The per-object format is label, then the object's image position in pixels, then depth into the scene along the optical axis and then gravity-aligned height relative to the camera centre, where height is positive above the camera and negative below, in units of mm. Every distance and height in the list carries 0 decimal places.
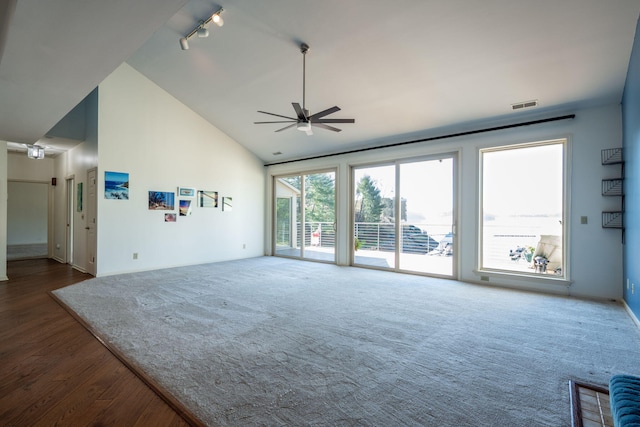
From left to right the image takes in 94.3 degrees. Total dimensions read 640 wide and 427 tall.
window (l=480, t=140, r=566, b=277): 4772 +85
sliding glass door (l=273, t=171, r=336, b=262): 7559 -79
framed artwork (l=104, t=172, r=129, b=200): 5699 +525
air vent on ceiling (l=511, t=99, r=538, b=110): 4447 +1667
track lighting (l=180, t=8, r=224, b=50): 3957 +2596
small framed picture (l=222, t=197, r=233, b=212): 7680 +229
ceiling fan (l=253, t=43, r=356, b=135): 3806 +1274
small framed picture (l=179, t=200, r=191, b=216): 6809 +105
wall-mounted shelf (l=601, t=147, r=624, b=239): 4117 +382
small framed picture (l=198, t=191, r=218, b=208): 7180 +337
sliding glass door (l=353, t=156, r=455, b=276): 5812 -52
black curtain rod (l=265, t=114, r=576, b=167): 4575 +1459
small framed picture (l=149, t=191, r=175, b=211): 6316 +254
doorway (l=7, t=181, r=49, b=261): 10055 -146
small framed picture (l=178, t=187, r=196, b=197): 6781 +481
